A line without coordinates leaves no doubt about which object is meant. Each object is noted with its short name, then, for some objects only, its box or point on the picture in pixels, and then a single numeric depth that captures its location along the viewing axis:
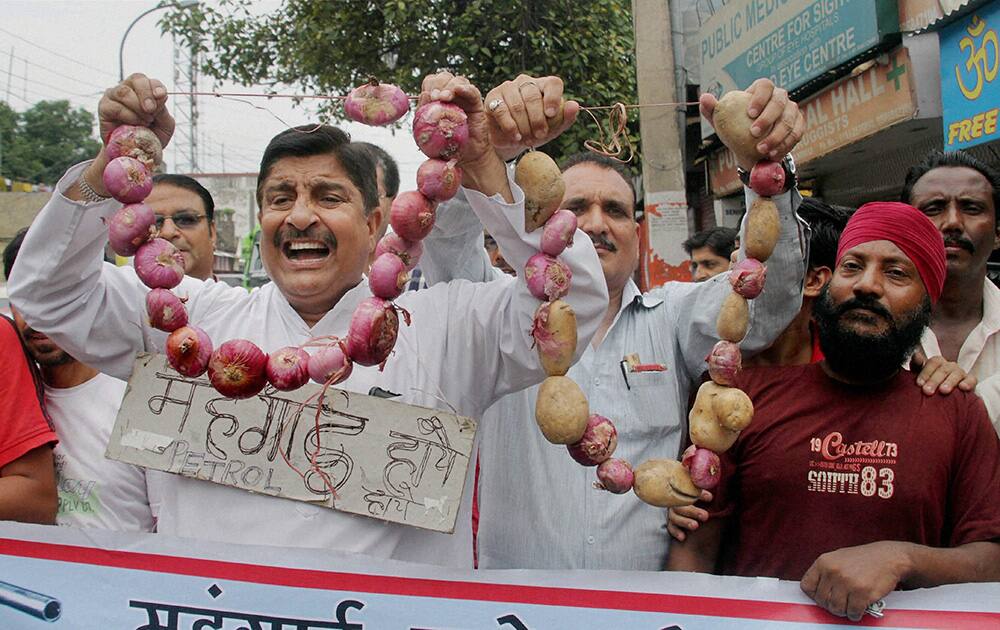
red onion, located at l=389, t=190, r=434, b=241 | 1.83
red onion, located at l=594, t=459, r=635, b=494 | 1.87
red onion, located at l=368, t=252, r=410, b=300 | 1.82
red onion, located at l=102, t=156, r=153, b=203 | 1.92
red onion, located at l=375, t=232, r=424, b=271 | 1.88
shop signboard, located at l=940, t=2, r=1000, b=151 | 4.87
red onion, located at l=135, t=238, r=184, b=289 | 1.96
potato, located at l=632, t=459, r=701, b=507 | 1.87
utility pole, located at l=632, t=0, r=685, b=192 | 7.57
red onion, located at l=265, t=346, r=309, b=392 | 1.81
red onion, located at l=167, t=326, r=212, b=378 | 1.88
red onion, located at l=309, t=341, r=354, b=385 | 1.79
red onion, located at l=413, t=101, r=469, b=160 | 1.78
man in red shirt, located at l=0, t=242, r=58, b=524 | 2.37
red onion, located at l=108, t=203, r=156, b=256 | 1.95
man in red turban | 1.92
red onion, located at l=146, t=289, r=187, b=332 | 1.92
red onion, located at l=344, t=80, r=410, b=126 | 1.90
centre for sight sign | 6.26
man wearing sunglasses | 3.56
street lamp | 11.03
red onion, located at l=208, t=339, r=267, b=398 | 1.81
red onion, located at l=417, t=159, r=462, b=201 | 1.80
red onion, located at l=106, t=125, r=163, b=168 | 1.97
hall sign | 6.05
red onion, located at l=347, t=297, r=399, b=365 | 1.78
